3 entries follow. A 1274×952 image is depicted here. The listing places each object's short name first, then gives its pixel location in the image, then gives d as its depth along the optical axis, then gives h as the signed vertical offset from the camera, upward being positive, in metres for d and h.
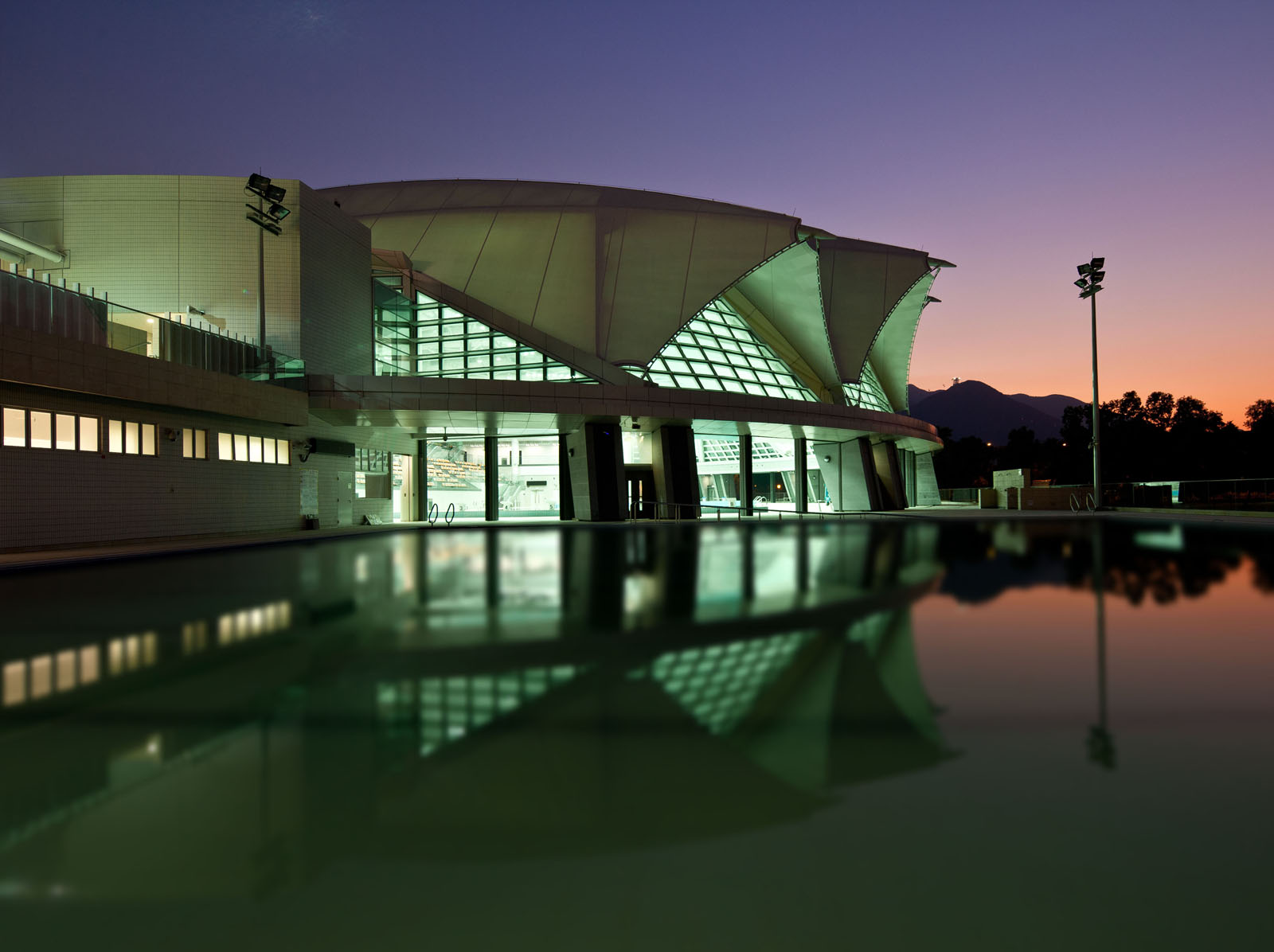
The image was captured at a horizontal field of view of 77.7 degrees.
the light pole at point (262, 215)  24.42 +9.07
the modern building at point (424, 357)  20.41 +5.06
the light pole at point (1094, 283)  35.50 +9.18
